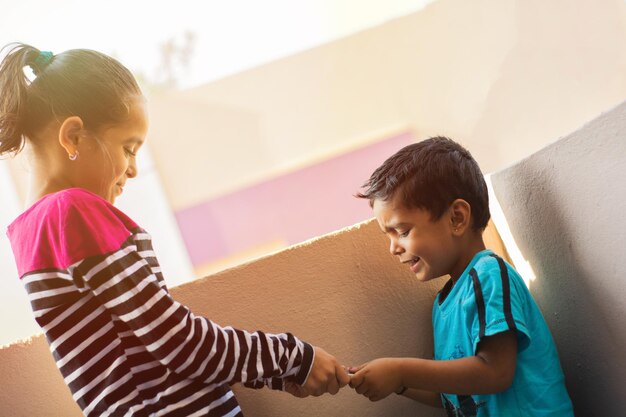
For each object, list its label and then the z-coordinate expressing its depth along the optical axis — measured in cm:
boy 101
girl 86
